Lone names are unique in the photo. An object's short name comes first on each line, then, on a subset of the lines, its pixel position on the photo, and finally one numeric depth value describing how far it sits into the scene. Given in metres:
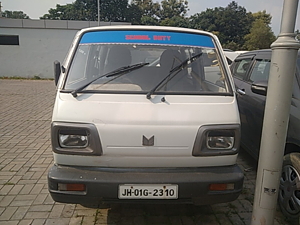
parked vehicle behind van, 2.86
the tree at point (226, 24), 53.03
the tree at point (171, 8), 64.56
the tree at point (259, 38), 47.91
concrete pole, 2.11
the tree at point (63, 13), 51.66
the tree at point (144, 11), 52.42
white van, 2.27
